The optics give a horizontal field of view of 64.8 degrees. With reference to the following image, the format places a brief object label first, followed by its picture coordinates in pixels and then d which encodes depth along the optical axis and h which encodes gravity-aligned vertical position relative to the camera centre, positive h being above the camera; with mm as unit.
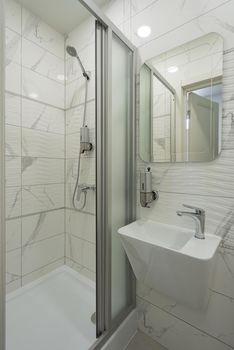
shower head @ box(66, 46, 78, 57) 1592 +1074
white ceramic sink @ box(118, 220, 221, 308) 789 -405
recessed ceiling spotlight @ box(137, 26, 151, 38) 1210 +949
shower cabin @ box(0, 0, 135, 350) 1079 -3
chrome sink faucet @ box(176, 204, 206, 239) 963 -239
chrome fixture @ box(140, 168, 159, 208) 1137 -91
